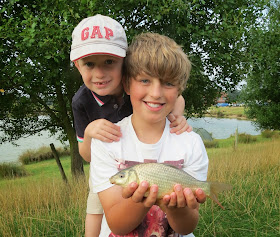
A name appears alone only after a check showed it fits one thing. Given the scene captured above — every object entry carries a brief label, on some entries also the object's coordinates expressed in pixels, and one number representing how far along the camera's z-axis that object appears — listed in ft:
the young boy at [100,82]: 5.42
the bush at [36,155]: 47.67
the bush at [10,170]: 36.65
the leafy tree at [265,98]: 46.85
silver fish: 3.99
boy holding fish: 4.66
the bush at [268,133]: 77.88
